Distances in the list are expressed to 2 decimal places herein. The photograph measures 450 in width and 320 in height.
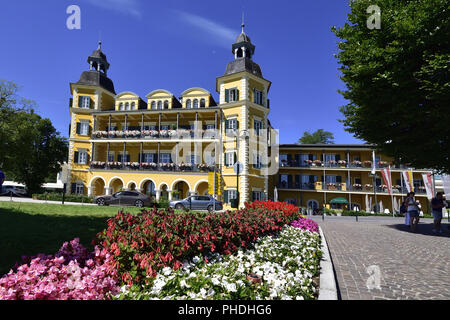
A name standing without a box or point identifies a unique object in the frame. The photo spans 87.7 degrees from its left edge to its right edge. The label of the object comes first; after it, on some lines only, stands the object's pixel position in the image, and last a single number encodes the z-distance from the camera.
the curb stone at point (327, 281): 3.35
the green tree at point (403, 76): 9.17
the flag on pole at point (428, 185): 20.48
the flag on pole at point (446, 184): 16.94
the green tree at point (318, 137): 55.53
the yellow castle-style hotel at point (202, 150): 25.92
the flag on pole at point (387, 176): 25.21
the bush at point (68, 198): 24.39
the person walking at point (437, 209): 10.59
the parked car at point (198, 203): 20.86
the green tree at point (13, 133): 15.28
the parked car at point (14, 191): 29.81
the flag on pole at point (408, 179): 23.42
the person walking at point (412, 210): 11.47
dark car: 21.03
